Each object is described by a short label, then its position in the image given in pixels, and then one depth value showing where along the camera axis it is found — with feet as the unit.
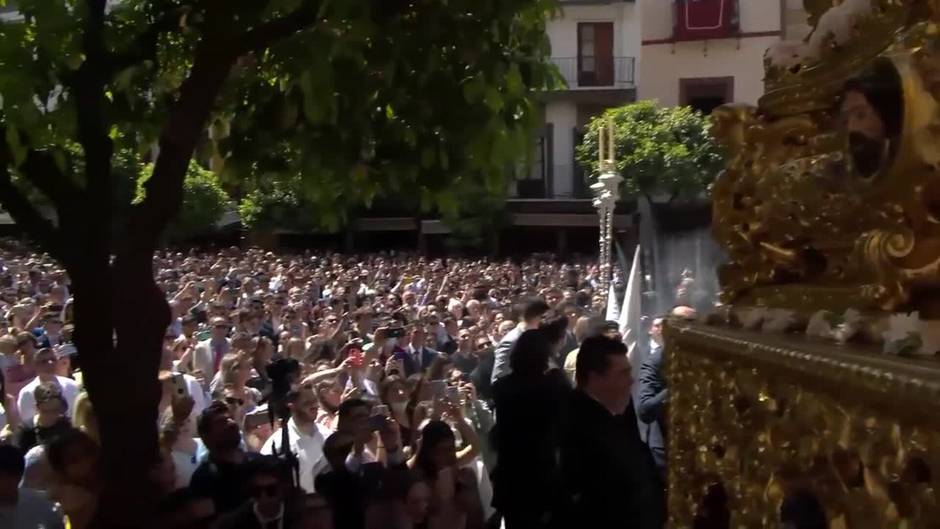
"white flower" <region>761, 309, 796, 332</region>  7.62
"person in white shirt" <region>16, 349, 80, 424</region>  23.65
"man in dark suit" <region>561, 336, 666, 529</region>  13.03
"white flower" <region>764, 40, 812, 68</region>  9.15
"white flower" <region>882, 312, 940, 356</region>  5.57
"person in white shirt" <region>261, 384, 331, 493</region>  19.94
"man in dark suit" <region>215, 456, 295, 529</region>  14.88
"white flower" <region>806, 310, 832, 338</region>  6.76
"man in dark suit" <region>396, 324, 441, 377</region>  34.04
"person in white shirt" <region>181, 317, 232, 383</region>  30.99
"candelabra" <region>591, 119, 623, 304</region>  46.92
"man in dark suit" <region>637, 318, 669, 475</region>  19.24
